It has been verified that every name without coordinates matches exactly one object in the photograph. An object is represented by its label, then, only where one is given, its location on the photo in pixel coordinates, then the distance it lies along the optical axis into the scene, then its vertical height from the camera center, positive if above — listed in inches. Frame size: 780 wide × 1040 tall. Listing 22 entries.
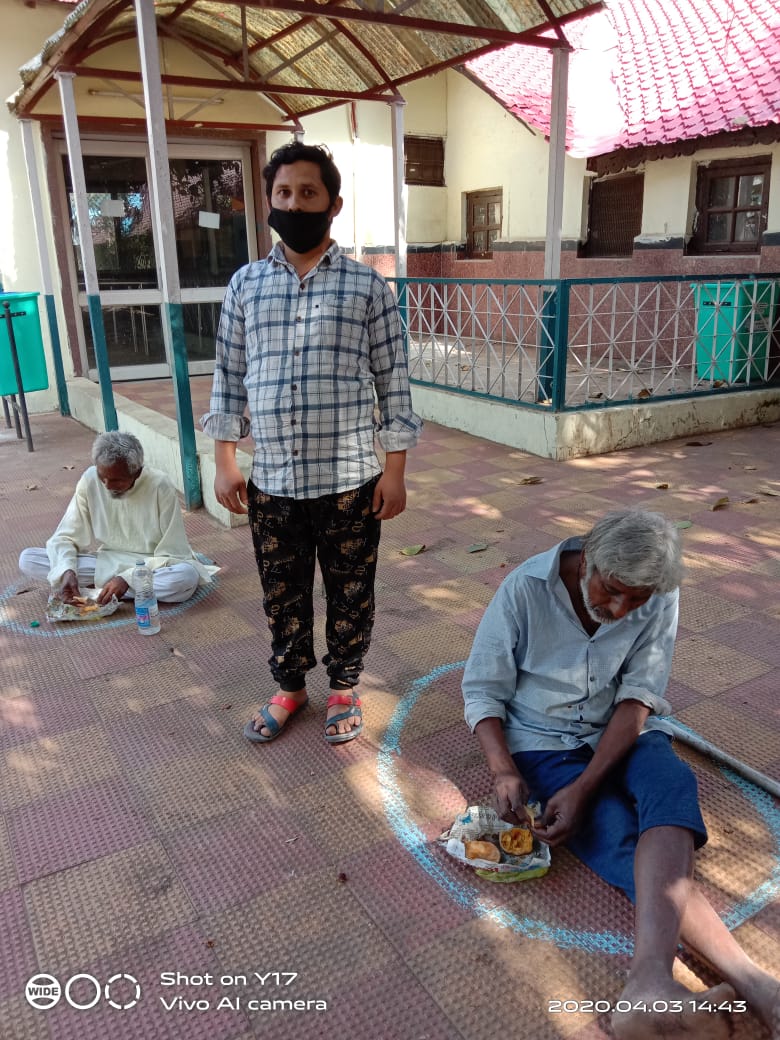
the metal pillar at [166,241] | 193.3 +8.1
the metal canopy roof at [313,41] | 244.2 +77.0
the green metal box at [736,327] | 300.5 -23.4
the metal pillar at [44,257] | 334.3 +8.5
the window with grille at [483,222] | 474.3 +26.1
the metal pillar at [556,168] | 266.1 +31.0
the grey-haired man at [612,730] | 74.2 -51.0
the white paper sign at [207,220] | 399.5 +25.4
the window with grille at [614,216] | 402.6 +23.9
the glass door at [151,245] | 377.7 +13.9
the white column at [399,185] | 335.0 +33.7
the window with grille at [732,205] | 342.3 +23.6
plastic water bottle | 148.9 -57.6
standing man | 99.7 -17.2
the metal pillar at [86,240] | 264.4 +11.6
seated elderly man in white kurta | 153.9 -48.8
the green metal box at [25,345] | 298.0 -23.8
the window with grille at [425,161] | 480.1 +61.3
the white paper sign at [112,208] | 375.6 +30.2
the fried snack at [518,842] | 90.8 -61.3
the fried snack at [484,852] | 90.7 -62.0
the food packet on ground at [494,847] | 89.4 -62.1
